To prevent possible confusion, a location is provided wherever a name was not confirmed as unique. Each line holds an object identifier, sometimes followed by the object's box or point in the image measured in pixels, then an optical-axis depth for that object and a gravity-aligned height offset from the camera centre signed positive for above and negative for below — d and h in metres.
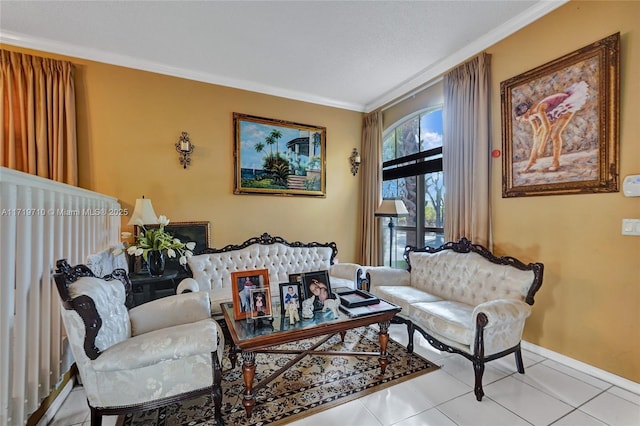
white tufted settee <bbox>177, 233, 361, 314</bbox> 3.23 -0.68
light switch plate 1.98 -0.11
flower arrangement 2.95 -0.35
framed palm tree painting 4.02 +0.90
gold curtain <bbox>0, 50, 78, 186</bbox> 2.89 +1.10
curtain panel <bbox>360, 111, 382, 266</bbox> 4.61 +0.43
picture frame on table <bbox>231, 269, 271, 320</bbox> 1.99 -0.59
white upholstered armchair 1.42 -0.79
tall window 3.82 +0.56
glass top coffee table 1.73 -0.83
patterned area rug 1.77 -1.35
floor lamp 3.66 +0.05
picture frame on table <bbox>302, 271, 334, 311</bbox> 2.16 -0.61
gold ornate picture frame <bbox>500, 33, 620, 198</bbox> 2.12 +0.79
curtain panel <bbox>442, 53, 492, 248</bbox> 2.97 +0.74
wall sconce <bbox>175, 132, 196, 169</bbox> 3.62 +0.89
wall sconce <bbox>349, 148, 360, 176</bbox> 4.88 +0.96
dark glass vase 3.00 -0.54
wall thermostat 1.97 +0.20
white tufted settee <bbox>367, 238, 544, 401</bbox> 2.03 -0.81
